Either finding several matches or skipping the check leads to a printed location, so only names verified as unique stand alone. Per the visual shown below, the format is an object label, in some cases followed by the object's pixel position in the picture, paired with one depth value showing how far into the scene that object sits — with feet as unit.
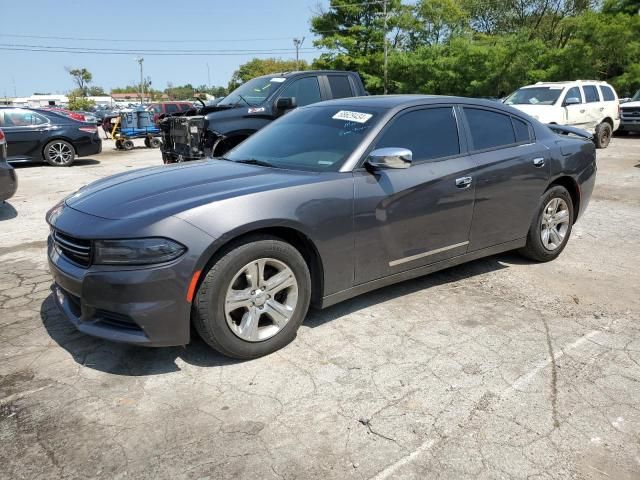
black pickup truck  25.81
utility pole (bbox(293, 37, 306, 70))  168.55
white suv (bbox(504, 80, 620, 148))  42.04
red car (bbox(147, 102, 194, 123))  78.84
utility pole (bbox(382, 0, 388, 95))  116.26
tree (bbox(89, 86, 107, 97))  414.82
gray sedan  9.10
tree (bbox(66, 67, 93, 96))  334.24
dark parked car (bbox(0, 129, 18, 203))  21.62
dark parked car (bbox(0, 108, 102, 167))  38.29
